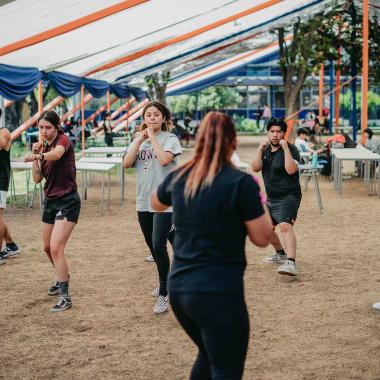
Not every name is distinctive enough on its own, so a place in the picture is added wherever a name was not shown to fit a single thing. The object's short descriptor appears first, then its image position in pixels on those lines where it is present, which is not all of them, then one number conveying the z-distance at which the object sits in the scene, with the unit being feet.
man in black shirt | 19.74
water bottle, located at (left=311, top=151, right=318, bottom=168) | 38.78
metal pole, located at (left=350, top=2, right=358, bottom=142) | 55.34
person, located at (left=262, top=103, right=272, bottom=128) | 109.00
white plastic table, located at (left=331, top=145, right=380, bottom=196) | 37.35
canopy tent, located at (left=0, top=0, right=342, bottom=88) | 28.30
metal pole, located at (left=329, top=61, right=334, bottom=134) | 86.43
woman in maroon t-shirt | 16.39
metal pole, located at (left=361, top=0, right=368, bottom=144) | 48.11
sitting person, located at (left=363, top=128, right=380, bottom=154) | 46.55
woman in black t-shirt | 8.02
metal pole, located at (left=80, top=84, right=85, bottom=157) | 52.10
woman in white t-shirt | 15.94
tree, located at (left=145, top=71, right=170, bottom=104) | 70.48
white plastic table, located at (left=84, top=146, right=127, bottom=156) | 46.47
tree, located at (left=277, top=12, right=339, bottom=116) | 61.46
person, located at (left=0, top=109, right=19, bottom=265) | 21.52
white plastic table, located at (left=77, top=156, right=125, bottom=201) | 37.61
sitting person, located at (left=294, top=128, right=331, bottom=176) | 44.09
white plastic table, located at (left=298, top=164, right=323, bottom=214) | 33.21
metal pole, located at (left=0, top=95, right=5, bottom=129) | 39.05
